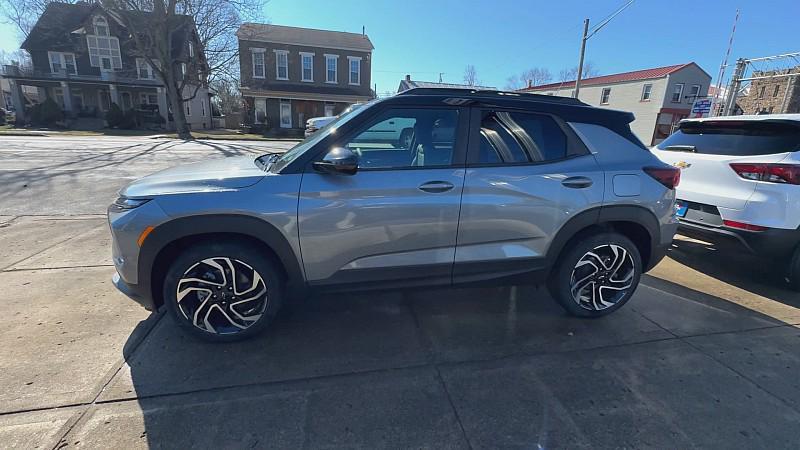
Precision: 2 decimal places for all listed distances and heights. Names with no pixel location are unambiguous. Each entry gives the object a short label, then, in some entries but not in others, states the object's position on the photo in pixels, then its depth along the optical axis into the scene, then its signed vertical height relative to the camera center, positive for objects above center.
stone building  37.53 +5.34
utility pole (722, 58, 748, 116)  17.64 +2.94
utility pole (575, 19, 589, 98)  17.15 +4.11
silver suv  2.47 -0.54
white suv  3.53 -0.37
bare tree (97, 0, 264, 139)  22.70 +5.25
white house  32.34 +4.23
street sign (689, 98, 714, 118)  22.93 +2.27
